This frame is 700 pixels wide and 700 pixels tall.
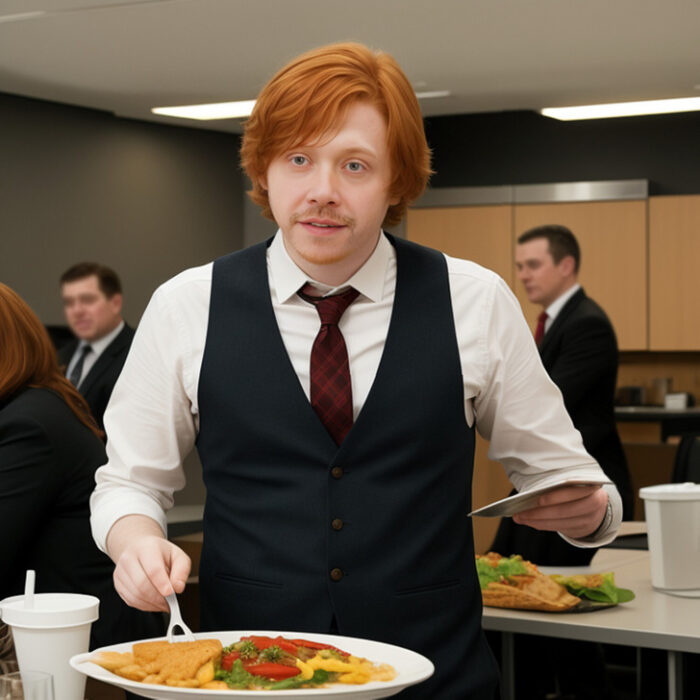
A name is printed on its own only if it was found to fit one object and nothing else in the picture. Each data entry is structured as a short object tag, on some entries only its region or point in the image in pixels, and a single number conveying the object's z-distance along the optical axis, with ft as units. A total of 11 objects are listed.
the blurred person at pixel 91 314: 18.17
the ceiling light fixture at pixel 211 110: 23.07
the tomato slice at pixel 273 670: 4.05
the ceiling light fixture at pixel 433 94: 22.23
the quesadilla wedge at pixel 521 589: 8.33
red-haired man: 5.05
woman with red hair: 7.47
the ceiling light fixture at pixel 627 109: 22.84
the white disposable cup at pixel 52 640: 4.51
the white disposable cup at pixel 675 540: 9.05
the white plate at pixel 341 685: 3.76
